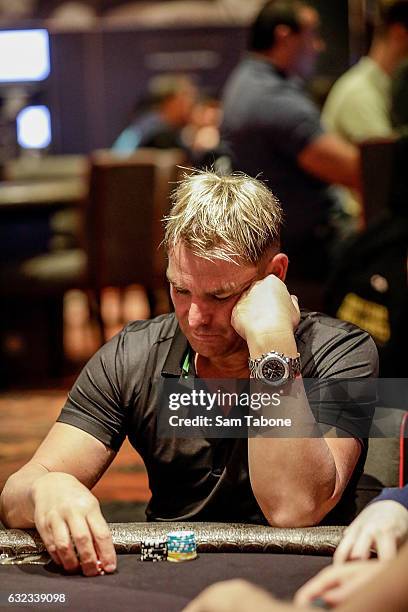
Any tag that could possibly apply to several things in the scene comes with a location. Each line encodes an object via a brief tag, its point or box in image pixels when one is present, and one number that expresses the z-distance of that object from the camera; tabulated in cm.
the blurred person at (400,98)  366
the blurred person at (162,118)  781
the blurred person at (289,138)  382
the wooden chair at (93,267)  552
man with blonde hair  162
